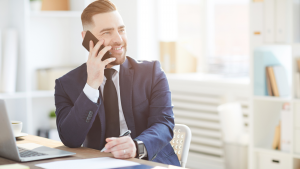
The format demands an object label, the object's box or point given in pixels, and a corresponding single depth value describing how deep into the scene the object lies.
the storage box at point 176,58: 3.75
